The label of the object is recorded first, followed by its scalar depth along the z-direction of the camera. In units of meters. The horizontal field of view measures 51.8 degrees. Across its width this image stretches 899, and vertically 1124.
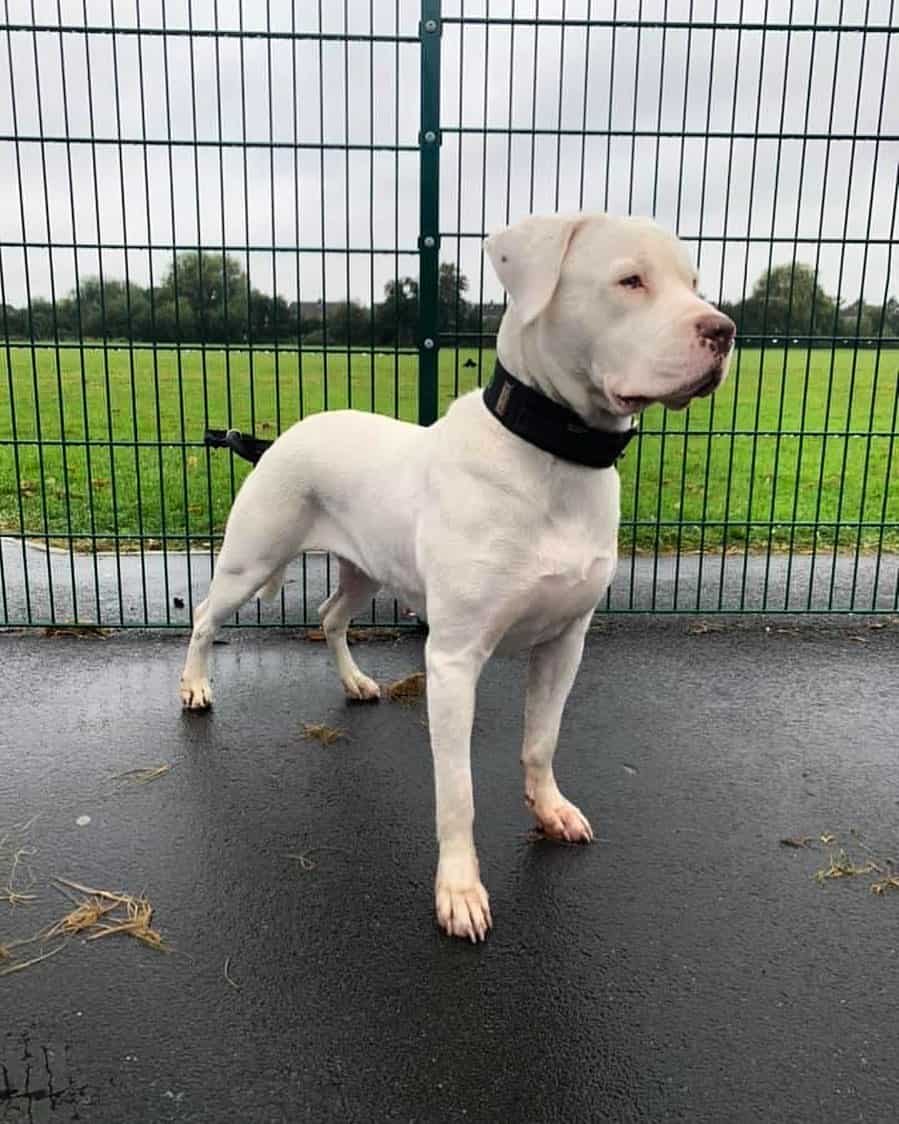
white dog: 2.14
